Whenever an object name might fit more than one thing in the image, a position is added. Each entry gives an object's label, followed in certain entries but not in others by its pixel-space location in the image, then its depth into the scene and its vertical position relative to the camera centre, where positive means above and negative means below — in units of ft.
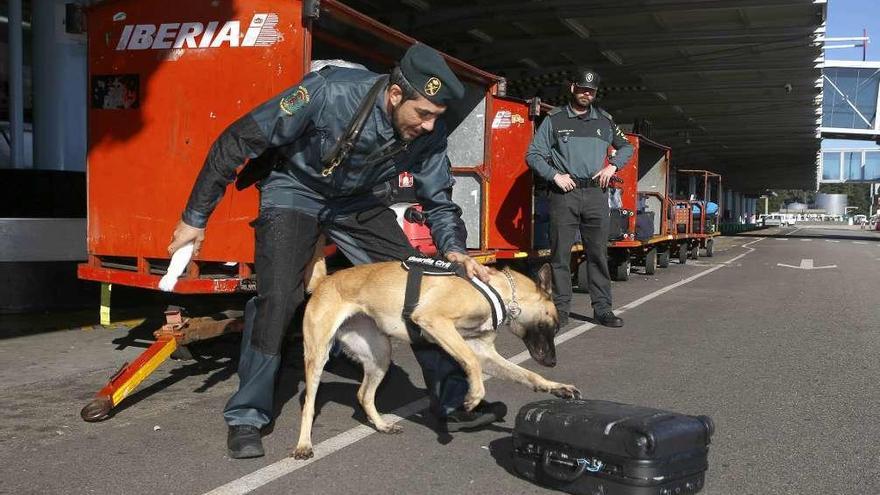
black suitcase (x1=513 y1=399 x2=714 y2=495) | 9.57 -3.06
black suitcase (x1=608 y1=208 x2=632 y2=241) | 37.70 -0.92
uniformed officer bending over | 11.44 +0.15
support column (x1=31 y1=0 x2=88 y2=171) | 31.48 +4.35
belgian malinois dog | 11.39 -1.77
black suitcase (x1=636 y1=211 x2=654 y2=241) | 42.47 -1.10
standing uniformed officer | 24.30 +0.76
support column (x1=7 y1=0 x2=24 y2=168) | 33.09 +4.50
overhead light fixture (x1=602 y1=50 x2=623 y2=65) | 68.51 +13.04
